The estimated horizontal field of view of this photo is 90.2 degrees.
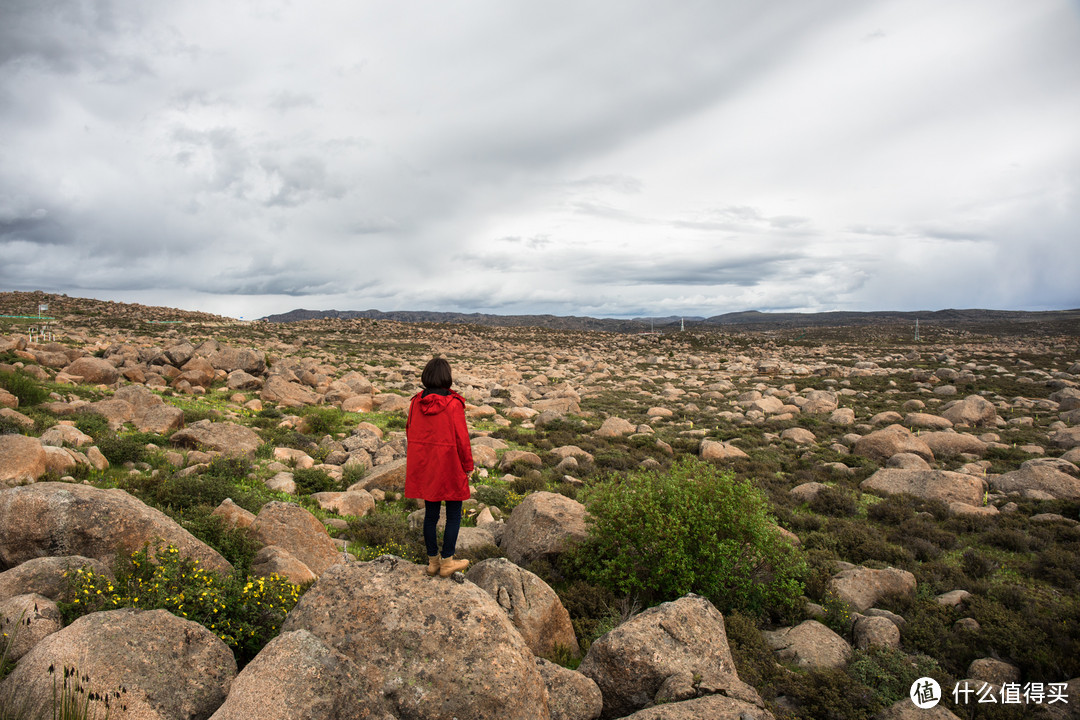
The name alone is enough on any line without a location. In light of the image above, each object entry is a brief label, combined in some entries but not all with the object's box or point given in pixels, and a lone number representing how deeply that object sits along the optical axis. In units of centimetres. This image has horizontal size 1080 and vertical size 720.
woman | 580
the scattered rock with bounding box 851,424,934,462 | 1719
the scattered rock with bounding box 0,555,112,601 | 514
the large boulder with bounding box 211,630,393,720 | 408
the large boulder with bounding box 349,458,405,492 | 1227
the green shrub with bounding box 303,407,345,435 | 1725
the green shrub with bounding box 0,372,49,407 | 1417
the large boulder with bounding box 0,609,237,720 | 409
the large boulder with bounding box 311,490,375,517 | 1079
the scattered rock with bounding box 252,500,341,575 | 759
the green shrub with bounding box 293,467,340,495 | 1209
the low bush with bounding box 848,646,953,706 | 632
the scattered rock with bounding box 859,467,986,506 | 1318
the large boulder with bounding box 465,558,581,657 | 636
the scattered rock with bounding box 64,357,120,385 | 1902
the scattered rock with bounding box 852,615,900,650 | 730
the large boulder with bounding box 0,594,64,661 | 450
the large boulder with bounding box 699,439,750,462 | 1761
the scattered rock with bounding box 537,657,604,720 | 524
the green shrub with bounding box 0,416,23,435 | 1074
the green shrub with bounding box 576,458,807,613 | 815
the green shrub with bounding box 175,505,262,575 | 691
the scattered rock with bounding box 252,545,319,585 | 654
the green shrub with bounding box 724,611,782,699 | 632
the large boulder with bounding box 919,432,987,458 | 1780
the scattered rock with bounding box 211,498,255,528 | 768
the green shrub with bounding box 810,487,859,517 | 1300
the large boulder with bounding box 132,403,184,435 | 1382
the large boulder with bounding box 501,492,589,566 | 898
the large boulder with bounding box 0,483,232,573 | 595
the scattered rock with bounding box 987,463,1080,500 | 1332
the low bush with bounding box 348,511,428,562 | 889
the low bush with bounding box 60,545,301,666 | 513
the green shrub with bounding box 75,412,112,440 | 1244
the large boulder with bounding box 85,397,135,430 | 1390
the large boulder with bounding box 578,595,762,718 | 556
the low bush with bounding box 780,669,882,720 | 595
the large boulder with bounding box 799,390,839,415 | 2522
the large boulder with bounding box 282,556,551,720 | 471
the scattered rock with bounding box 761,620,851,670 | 694
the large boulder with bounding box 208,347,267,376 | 2414
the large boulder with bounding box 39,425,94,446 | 1084
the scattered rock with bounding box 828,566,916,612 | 859
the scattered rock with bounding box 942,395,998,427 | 2239
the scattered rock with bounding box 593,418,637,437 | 2041
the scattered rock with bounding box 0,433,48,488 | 821
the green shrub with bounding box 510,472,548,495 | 1366
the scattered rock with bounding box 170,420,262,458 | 1305
